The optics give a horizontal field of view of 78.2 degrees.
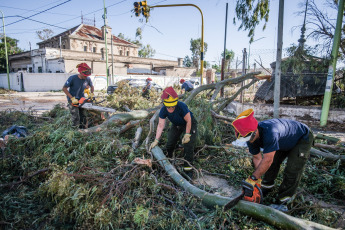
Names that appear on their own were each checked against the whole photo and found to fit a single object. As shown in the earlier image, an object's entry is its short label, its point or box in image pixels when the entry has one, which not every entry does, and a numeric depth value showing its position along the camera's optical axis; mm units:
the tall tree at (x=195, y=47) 48662
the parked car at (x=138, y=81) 15728
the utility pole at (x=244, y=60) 7202
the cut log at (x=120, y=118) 4453
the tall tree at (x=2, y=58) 27281
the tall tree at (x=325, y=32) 6778
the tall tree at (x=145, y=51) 57062
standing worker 5016
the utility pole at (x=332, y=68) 6139
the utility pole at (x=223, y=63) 8595
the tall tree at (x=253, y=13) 6418
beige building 24458
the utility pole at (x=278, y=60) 5591
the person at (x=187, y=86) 8023
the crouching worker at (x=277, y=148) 2396
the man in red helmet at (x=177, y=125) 3359
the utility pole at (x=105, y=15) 16305
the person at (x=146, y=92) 8443
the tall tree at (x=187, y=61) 54762
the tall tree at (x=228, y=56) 38516
